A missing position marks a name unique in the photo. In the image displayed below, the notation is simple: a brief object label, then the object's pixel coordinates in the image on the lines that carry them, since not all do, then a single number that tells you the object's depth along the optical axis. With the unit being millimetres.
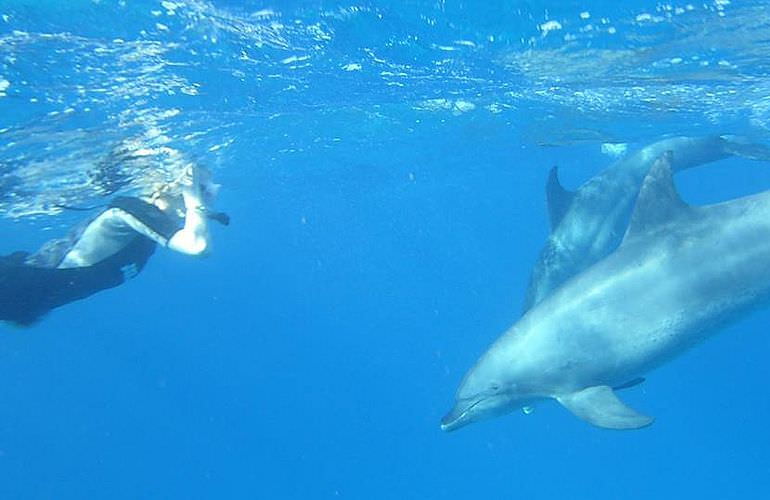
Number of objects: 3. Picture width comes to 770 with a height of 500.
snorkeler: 9281
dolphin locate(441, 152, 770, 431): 9734
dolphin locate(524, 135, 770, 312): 14562
